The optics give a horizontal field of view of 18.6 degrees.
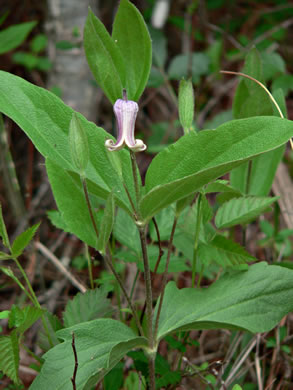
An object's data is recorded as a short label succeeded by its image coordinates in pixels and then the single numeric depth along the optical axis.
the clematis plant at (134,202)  0.45
